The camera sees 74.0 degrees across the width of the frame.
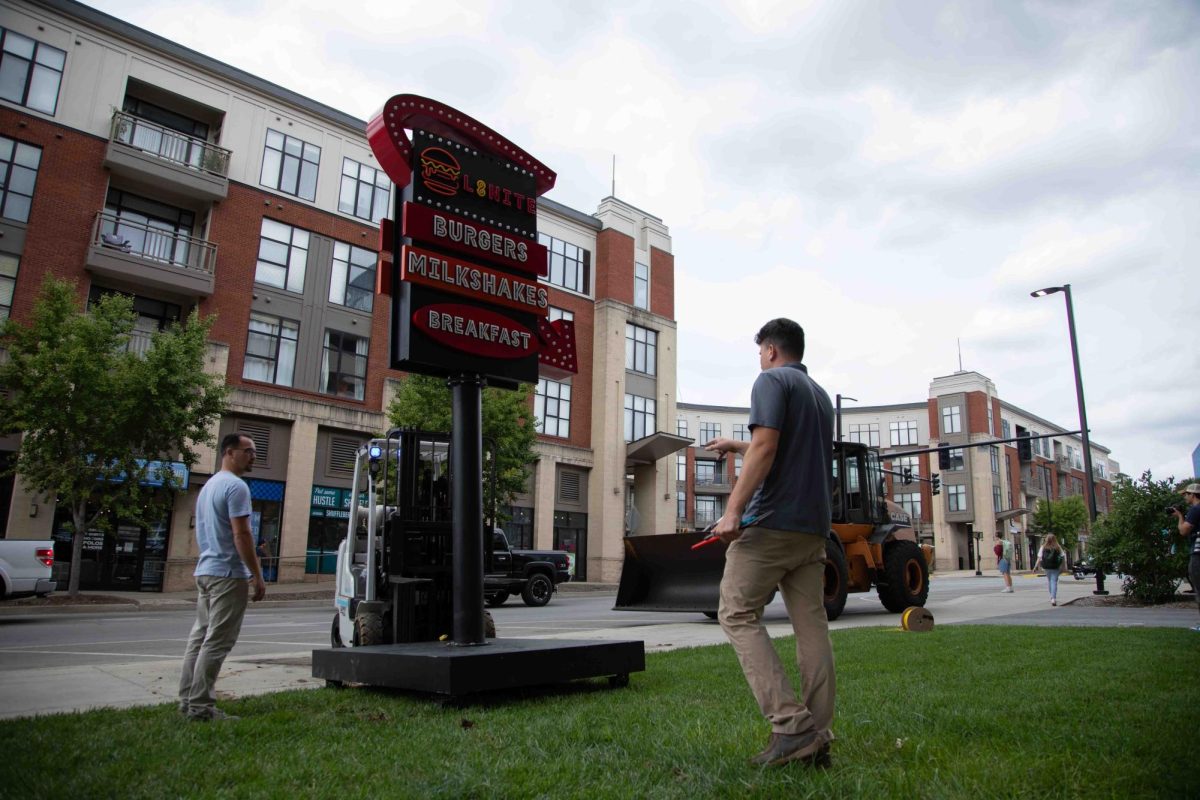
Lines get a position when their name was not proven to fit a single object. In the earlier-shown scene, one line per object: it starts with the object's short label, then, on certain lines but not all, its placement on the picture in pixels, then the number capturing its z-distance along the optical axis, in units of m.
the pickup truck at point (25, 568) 13.99
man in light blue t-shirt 5.10
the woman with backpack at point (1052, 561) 17.38
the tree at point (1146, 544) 15.07
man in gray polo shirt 3.61
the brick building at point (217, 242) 23.77
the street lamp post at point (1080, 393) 21.00
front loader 12.42
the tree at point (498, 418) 25.00
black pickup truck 18.91
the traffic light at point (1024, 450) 26.54
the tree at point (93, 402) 18.59
